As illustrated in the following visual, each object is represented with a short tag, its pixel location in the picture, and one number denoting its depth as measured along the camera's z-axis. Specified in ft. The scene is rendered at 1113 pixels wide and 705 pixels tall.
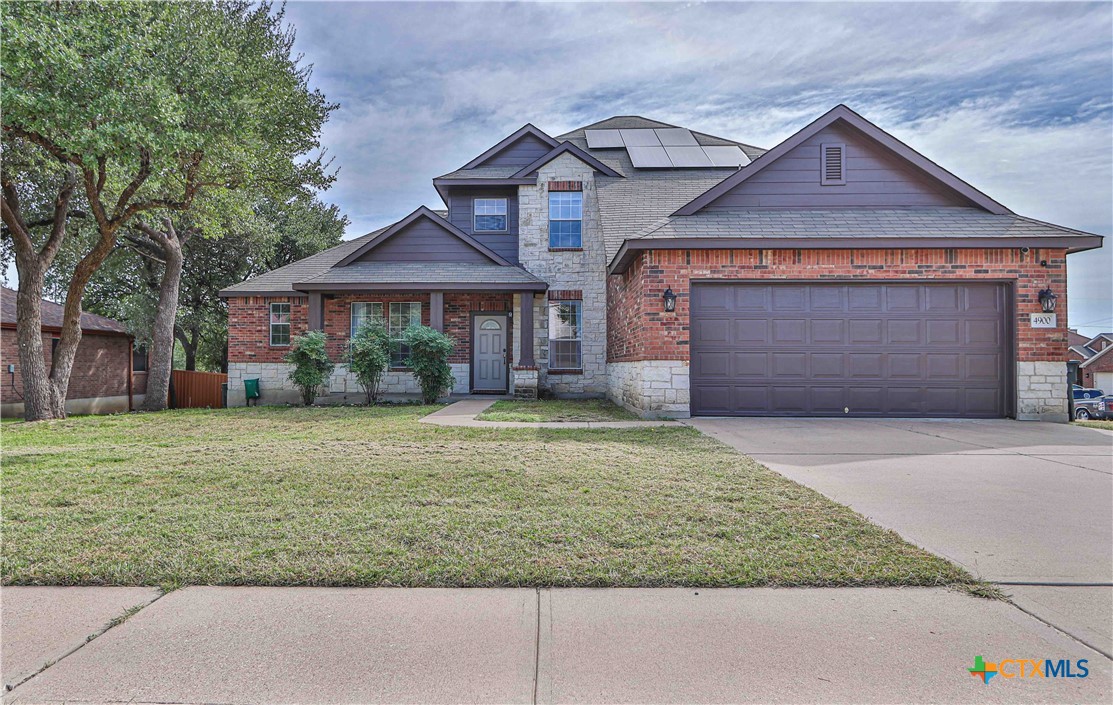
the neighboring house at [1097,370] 139.54
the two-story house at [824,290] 30.09
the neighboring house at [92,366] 48.88
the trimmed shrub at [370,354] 40.19
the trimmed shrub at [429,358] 39.93
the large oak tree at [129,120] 27.04
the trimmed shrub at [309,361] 40.65
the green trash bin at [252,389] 46.42
